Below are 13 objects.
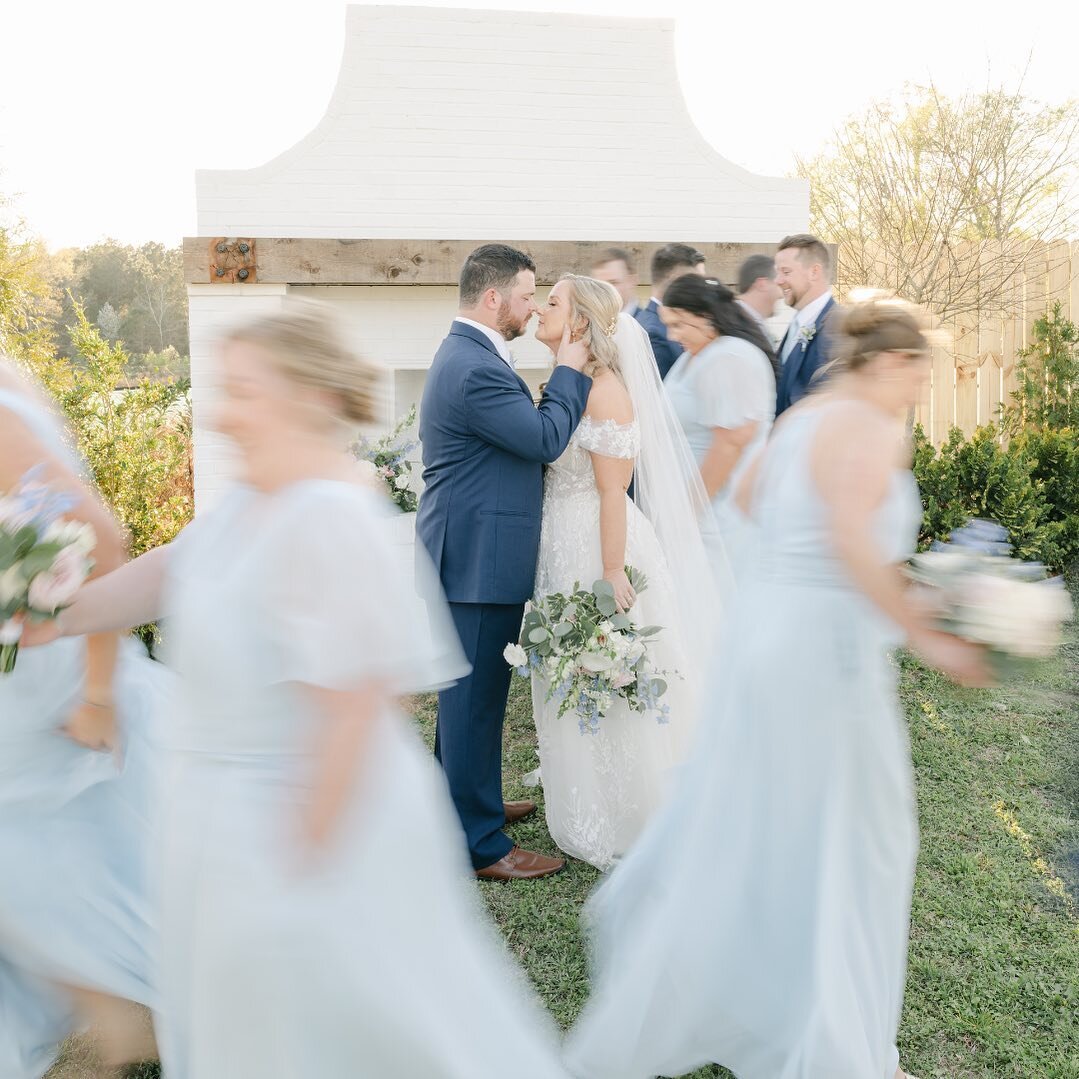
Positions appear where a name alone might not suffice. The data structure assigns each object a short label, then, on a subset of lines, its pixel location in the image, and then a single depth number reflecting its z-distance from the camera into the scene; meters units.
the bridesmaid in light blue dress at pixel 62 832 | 2.37
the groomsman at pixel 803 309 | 5.58
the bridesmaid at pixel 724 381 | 4.42
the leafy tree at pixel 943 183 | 12.09
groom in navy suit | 3.77
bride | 3.91
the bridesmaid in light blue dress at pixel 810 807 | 2.42
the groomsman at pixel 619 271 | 6.02
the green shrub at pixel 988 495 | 8.24
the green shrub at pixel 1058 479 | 8.56
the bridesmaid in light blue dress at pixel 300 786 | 1.73
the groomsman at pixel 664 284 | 5.56
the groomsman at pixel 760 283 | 6.09
